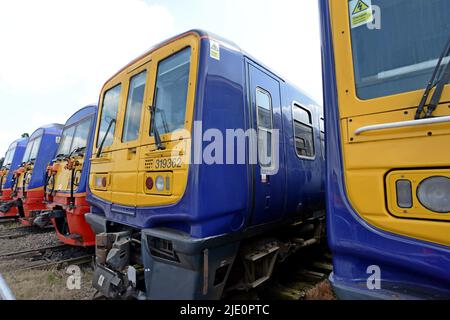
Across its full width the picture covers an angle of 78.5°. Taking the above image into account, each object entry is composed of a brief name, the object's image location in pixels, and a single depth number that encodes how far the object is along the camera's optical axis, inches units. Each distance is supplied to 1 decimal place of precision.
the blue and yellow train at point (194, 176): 92.1
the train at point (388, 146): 52.5
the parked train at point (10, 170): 371.9
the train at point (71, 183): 183.2
